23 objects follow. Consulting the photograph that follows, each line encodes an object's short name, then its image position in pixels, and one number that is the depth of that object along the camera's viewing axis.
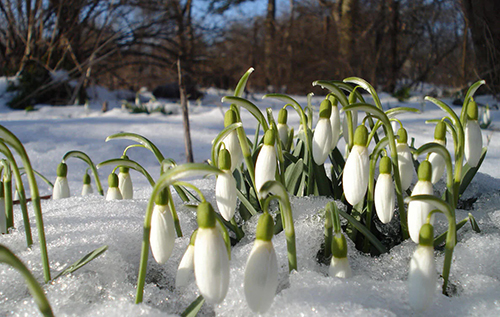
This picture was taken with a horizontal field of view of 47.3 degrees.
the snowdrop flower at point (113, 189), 0.29
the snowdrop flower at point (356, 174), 0.22
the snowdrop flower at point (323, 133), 0.24
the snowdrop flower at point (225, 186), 0.21
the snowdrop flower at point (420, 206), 0.21
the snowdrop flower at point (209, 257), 0.17
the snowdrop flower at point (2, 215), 0.25
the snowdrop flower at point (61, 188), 0.34
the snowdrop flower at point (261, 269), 0.17
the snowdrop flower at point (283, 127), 0.29
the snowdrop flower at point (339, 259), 0.21
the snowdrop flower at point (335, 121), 0.26
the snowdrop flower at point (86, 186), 0.39
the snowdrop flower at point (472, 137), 0.25
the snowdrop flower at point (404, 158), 0.24
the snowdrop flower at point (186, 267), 0.20
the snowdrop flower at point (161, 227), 0.20
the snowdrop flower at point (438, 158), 0.25
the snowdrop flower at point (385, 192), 0.22
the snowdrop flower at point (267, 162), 0.23
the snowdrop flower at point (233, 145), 0.24
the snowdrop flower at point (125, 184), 0.30
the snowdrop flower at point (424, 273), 0.19
